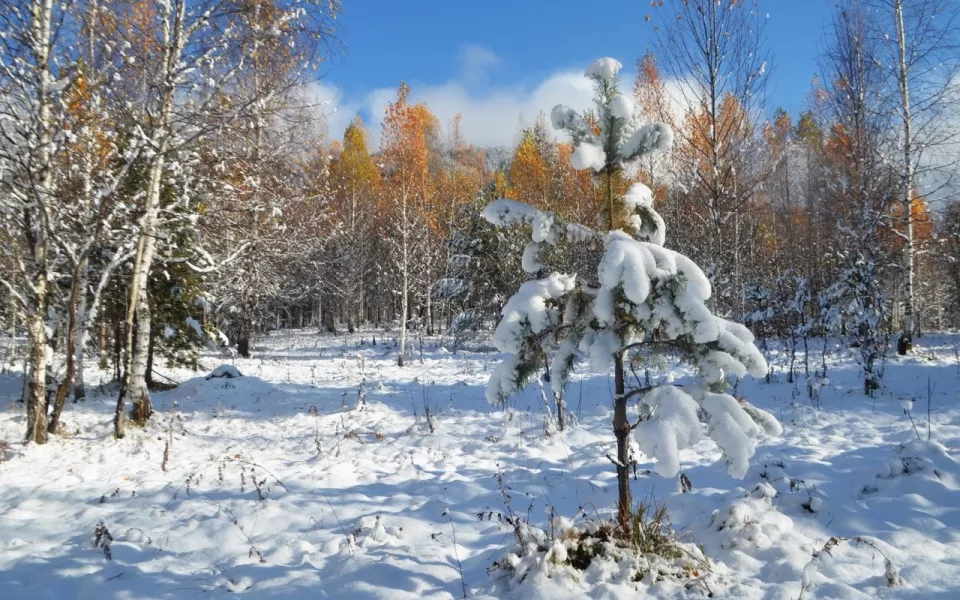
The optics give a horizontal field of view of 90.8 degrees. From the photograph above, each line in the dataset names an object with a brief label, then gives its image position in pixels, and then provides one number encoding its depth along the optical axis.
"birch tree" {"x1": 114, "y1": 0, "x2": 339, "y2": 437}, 6.38
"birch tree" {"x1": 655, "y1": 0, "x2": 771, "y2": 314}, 8.56
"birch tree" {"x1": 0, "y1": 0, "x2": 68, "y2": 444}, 5.68
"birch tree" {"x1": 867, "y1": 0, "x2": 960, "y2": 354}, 11.95
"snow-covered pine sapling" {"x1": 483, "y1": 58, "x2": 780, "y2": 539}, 2.55
